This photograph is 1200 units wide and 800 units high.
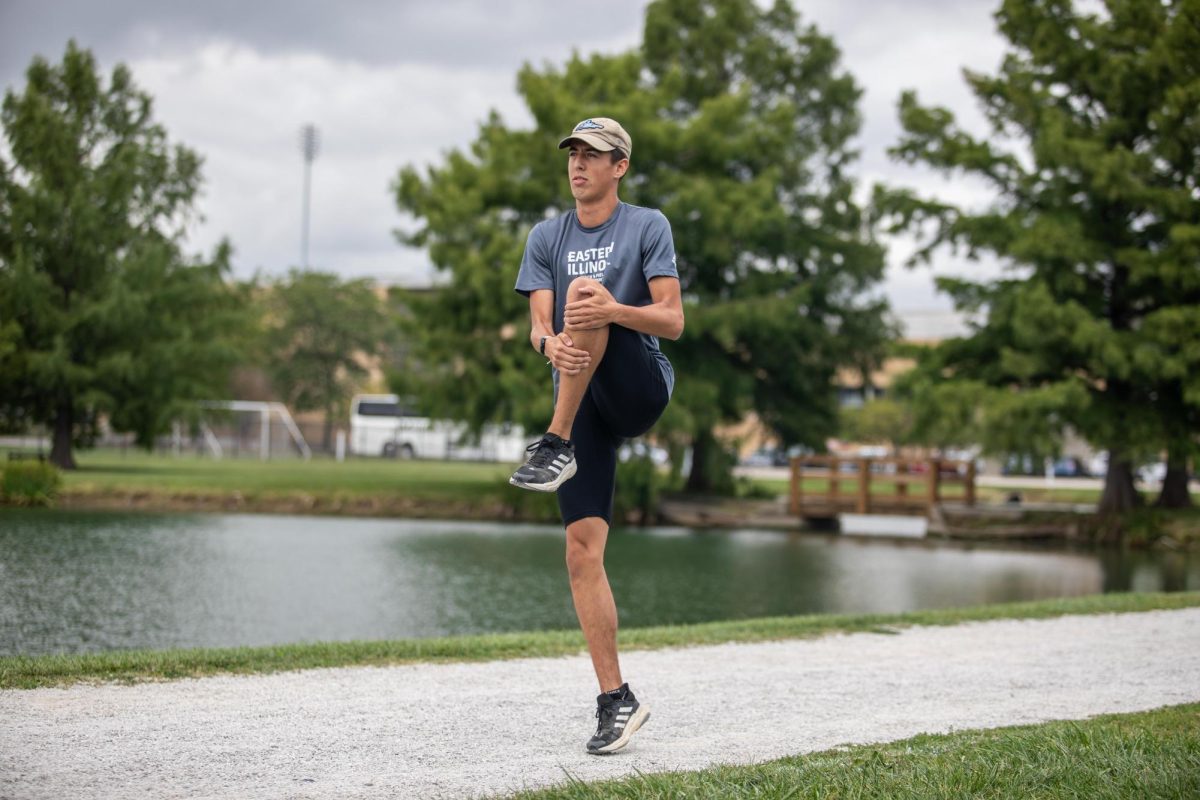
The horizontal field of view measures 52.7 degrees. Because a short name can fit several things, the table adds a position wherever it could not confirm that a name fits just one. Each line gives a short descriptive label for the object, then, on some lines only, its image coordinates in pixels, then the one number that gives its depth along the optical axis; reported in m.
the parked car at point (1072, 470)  65.88
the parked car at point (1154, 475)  58.47
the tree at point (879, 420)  67.38
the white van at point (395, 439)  62.72
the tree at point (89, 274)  30.48
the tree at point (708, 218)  27.44
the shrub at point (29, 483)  23.34
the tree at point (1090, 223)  23.38
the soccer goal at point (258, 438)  56.12
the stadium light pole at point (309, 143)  101.81
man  4.26
